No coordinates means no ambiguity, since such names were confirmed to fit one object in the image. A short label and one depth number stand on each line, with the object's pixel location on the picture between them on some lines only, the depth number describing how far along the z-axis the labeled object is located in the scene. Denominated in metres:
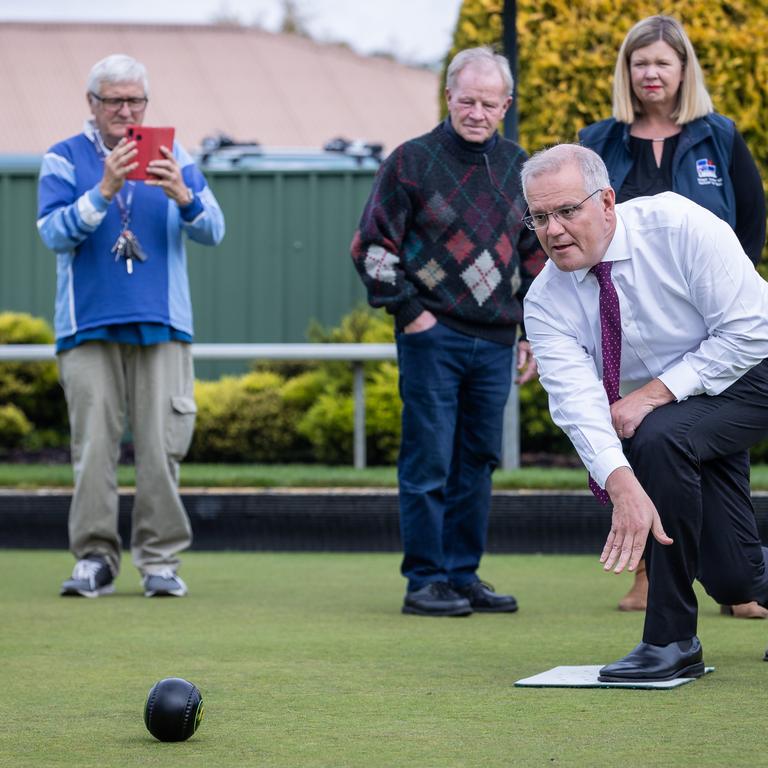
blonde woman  8.47
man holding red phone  9.64
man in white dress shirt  6.22
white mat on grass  6.18
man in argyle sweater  8.84
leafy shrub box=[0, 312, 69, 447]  16.78
